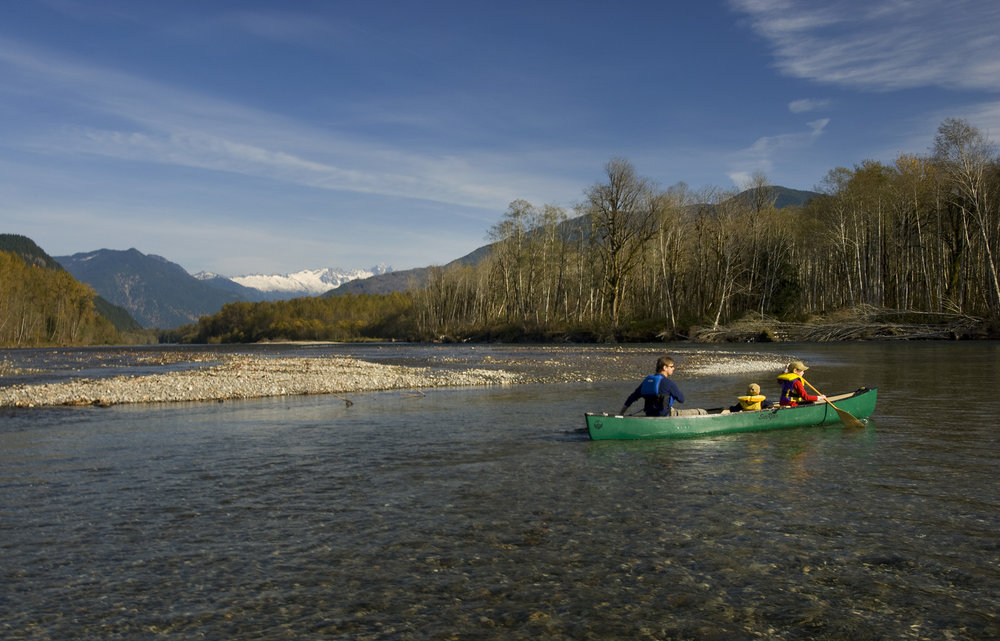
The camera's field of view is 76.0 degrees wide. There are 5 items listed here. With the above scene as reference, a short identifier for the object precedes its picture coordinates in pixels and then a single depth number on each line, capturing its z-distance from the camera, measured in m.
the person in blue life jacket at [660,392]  14.44
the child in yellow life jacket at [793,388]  16.52
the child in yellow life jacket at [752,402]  15.80
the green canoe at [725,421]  14.08
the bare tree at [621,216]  69.94
